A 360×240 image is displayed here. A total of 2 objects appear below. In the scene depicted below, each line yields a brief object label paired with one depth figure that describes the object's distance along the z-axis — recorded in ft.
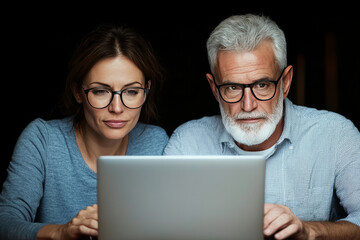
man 6.55
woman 6.44
